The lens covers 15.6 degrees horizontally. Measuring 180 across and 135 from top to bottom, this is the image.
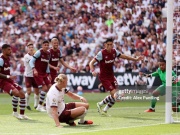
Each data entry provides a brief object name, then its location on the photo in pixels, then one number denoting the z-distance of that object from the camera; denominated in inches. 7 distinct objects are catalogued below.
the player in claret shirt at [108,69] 857.9
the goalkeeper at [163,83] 911.0
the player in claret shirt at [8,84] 781.9
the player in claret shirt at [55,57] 946.3
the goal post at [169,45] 710.5
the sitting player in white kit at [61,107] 669.9
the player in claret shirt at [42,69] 932.8
